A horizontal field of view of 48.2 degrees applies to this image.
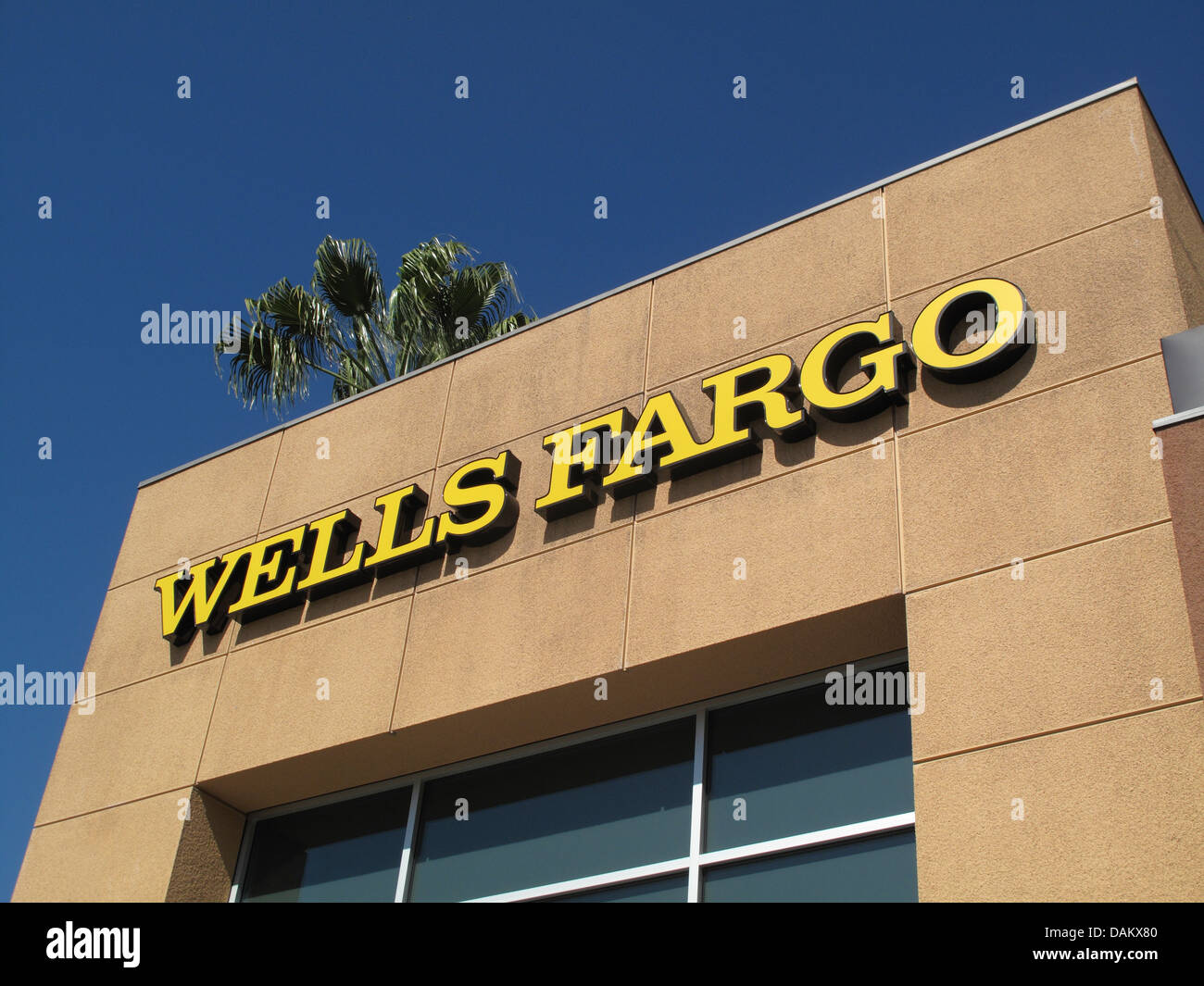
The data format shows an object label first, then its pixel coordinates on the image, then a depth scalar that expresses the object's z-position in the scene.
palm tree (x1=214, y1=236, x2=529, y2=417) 19.22
